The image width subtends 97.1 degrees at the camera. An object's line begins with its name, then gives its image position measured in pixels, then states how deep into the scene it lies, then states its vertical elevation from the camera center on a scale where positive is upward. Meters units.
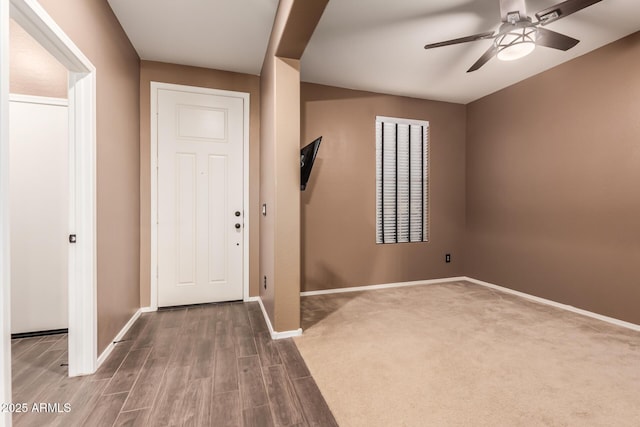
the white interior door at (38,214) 2.50 +0.02
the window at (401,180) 4.20 +0.53
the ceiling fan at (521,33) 1.89 +1.36
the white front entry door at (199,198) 3.25 +0.22
